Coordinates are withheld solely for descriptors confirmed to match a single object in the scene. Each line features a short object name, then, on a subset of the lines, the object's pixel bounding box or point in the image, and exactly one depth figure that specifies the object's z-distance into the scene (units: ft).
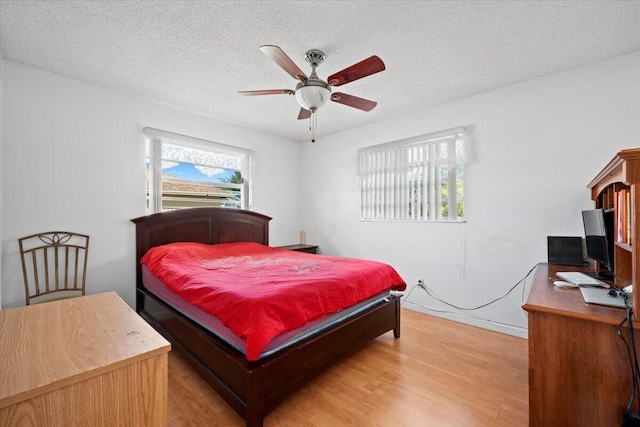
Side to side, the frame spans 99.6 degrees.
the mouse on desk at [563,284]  5.57
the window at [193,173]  10.93
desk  3.86
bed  5.16
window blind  10.64
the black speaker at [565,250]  8.01
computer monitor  6.04
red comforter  5.28
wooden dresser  2.17
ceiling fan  6.04
